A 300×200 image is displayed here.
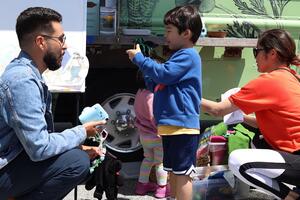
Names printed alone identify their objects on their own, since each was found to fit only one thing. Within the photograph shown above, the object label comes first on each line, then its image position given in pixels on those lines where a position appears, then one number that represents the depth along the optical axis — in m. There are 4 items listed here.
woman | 3.11
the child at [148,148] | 3.98
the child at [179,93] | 3.16
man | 2.40
